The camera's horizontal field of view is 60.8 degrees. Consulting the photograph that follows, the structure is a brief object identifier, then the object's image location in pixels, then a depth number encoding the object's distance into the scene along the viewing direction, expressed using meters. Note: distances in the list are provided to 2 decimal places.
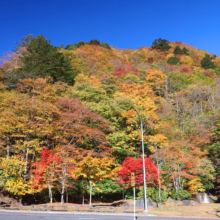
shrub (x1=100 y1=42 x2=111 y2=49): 70.88
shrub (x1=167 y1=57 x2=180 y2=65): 62.53
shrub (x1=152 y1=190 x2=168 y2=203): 20.62
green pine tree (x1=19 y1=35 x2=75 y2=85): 28.27
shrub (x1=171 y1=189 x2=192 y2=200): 22.49
